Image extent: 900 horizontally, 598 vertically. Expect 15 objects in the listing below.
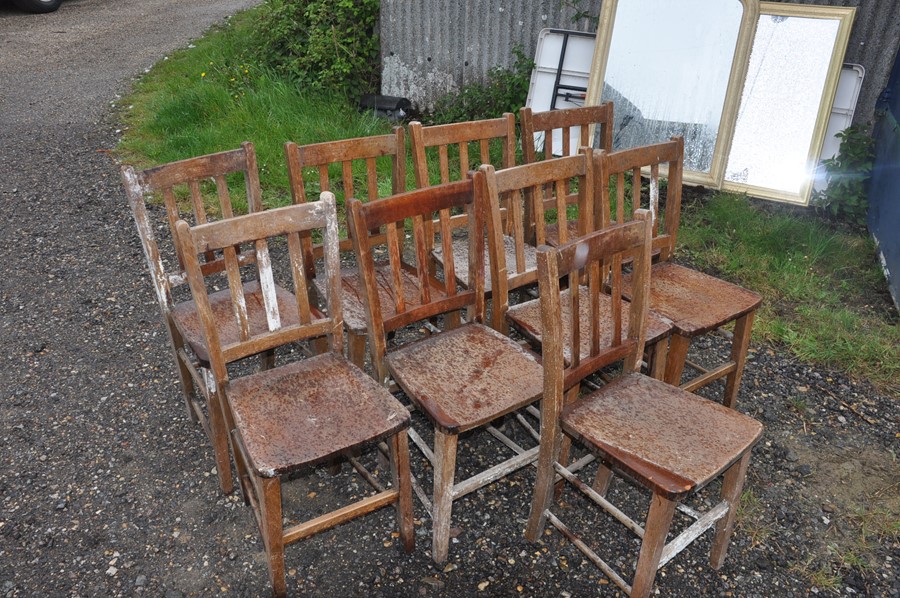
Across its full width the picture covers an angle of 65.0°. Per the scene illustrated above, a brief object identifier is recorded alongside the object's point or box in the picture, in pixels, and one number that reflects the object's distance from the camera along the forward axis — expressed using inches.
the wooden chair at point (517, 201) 102.5
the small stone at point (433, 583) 94.6
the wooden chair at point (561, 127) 133.5
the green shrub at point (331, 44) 242.7
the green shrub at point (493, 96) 222.4
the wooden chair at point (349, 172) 109.4
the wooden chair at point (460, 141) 123.1
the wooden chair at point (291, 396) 83.8
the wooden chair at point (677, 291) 111.2
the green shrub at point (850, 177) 182.2
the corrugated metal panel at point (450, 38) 220.7
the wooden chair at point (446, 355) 91.0
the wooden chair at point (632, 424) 81.2
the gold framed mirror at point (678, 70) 179.0
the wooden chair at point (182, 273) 102.3
